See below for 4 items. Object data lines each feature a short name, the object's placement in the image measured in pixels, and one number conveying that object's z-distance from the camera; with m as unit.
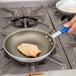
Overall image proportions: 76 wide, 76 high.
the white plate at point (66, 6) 1.70
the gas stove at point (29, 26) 1.27
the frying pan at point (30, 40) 1.35
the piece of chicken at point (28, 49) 1.31
